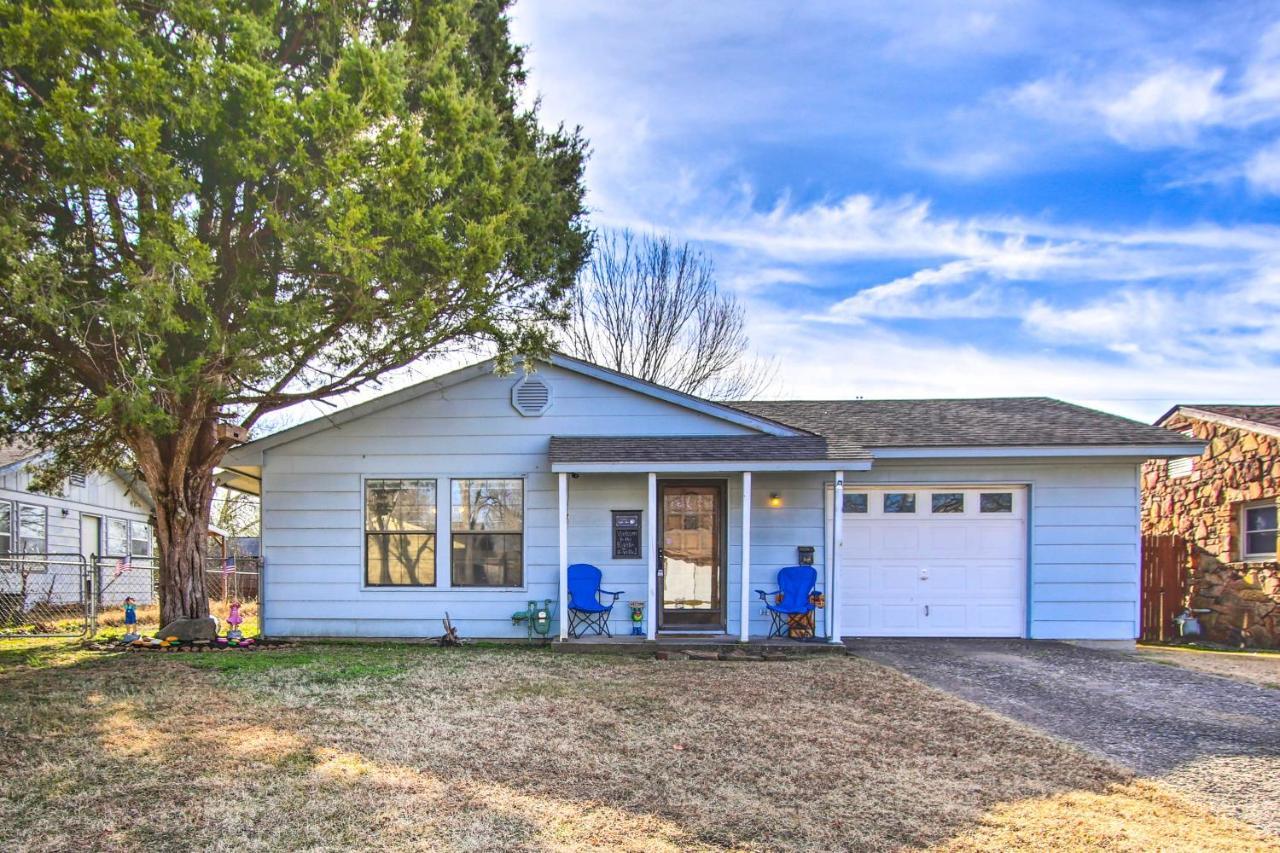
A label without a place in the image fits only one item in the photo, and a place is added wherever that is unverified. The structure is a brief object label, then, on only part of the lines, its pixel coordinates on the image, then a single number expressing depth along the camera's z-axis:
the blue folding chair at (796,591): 8.79
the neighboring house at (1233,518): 10.53
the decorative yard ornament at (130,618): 10.27
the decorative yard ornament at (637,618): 9.09
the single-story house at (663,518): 9.21
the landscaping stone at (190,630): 8.73
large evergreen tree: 6.11
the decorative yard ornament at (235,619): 9.43
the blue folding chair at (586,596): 8.92
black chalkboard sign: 9.23
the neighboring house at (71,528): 14.11
